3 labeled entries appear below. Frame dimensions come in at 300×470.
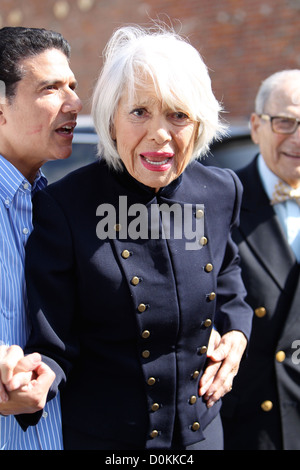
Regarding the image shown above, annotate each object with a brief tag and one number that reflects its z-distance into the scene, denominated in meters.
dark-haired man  2.08
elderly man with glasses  2.81
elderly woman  2.09
